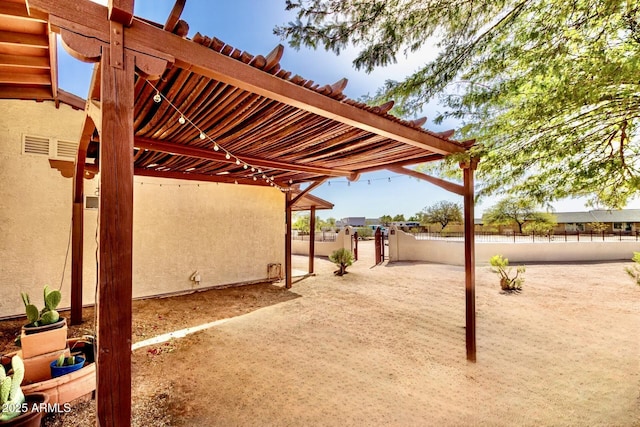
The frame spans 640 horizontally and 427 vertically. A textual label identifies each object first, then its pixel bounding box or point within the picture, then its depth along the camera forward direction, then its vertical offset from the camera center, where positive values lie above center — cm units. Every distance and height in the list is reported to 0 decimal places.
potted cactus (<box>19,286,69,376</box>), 234 -97
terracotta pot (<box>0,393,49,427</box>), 168 -124
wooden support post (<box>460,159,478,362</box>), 337 -45
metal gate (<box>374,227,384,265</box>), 1036 -89
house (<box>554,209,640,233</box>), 3000 -10
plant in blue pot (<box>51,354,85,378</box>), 235 -120
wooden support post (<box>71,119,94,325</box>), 419 -37
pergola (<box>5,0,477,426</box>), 129 +92
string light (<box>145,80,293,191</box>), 182 +80
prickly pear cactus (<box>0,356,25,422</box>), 170 -106
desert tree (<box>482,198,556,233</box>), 2208 +4
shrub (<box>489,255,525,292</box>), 659 -140
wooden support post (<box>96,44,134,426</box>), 127 -10
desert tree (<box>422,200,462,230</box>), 3145 +80
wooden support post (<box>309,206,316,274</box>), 845 -38
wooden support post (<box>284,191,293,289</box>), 712 -48
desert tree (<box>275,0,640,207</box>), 215 +132
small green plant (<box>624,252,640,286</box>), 486 -70
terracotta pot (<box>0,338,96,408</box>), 217 -131
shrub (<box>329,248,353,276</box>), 855 -117
